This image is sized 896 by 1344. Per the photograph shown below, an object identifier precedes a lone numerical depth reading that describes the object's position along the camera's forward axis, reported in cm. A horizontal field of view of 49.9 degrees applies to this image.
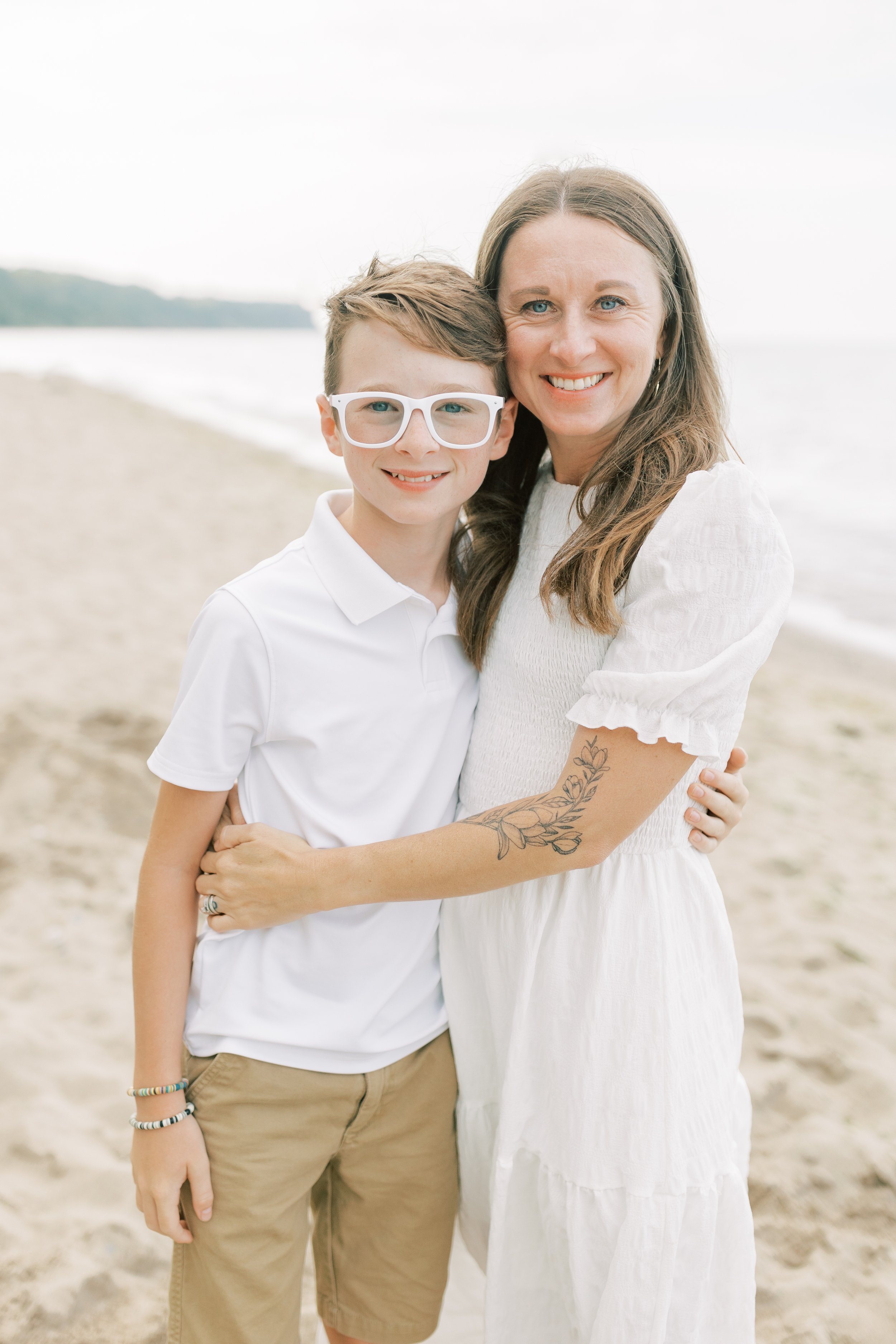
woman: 154
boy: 166
